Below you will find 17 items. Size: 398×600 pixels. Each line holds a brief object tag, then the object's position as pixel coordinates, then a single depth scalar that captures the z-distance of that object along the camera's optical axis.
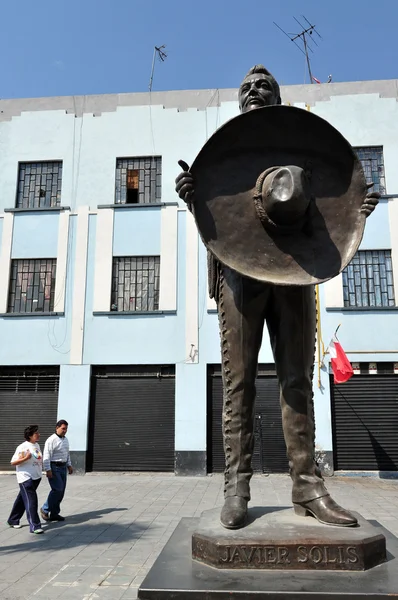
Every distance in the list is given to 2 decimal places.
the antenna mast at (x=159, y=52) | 17.53
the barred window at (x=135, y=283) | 14.40
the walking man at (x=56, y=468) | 7.86
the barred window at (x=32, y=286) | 14.66
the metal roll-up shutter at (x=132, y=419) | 13.77
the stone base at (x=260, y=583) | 2.09
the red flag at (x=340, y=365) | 12.77
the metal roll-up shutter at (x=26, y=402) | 14.20
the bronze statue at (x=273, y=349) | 2.83
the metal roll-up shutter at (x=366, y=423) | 13.31
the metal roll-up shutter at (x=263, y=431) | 13.47
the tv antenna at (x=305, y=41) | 16.77
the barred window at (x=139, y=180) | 15.24
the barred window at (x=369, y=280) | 13.98
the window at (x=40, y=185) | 15.50
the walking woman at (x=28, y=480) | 7.01
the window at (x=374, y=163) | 14.74
